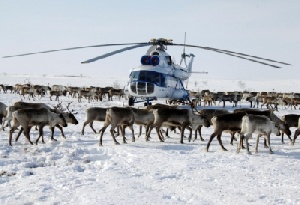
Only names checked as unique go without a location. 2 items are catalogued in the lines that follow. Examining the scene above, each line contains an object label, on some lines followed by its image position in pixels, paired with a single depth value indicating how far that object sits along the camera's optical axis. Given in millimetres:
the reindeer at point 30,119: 12281
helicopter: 24938
